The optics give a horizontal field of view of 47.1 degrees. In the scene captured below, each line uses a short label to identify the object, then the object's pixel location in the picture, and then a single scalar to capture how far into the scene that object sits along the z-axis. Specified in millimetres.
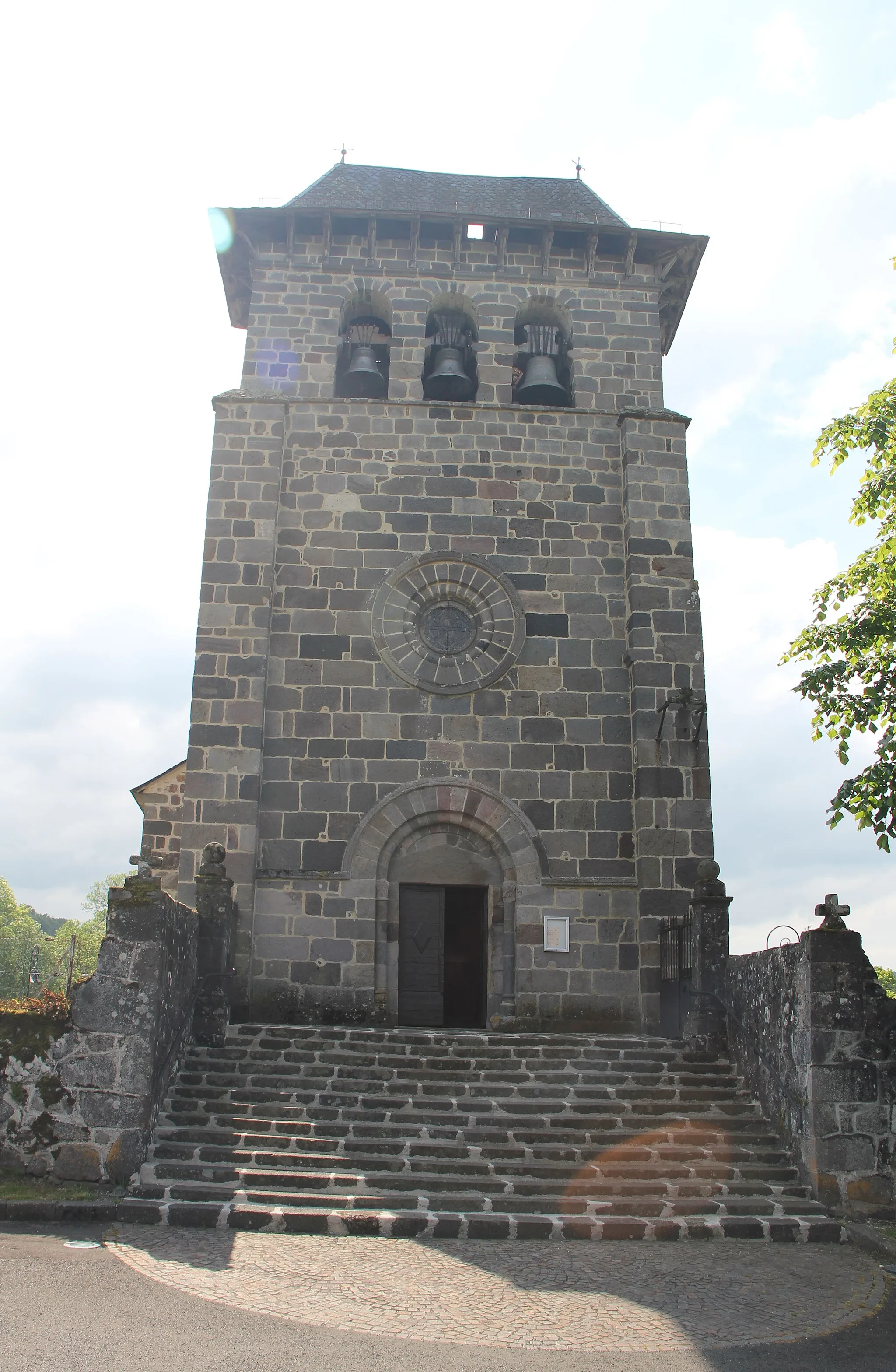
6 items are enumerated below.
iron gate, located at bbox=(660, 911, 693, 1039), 11172
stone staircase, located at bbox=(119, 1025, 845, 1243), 7113
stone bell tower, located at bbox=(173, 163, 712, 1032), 12117
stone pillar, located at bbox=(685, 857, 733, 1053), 10141
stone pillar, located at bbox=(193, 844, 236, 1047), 9789
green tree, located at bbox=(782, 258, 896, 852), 9664
